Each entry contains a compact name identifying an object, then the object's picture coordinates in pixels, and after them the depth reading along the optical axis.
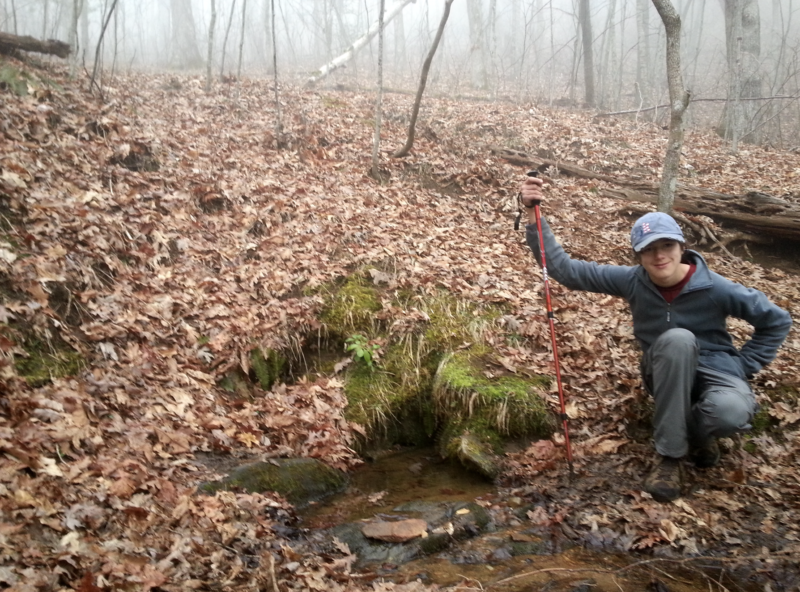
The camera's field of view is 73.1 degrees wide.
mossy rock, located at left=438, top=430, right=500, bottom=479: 4.83
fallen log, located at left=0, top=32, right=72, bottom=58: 9.66
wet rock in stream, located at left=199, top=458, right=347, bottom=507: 4.20
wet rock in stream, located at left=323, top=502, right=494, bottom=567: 3.67
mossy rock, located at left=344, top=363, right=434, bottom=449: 5.64
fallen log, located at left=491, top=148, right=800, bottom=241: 7.83
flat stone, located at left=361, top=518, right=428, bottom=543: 3.83
